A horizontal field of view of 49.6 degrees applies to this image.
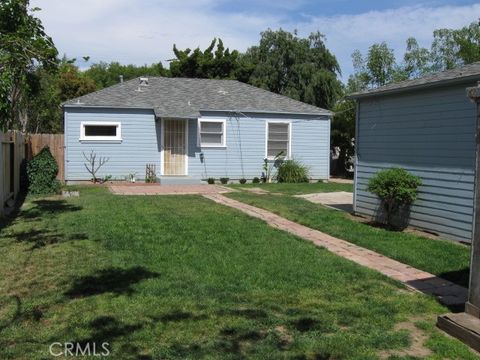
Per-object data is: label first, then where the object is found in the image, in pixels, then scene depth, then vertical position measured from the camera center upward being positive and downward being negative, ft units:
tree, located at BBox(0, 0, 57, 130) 27.30 +5.71
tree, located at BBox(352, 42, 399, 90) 90.33 +16.25
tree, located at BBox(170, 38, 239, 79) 116.26 +21.09
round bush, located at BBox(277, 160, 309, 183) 67.21 -1.89
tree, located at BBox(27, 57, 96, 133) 96.78 +9.49
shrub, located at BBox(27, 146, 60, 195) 48.06 -1.96
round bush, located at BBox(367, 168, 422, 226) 31.50 -1.59
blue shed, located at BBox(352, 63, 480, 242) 28.14 +1.14
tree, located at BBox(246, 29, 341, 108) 104.22 +18.99
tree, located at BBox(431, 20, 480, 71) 101.76 +22.78
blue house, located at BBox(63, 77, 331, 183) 61.62 +3.28
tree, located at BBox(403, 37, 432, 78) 96.99 +19.35
